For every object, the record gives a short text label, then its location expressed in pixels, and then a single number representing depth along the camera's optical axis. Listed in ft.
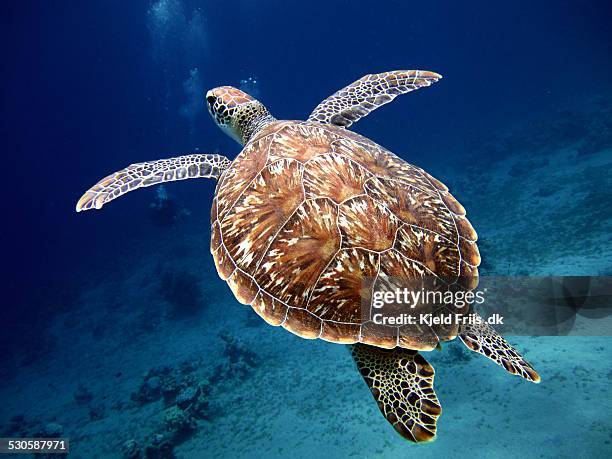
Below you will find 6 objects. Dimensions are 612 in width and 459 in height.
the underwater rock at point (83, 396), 30.39
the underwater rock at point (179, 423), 21.54
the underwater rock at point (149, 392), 26.73
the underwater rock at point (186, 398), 23.34
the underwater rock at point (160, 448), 20.49
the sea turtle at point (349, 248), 7.17
